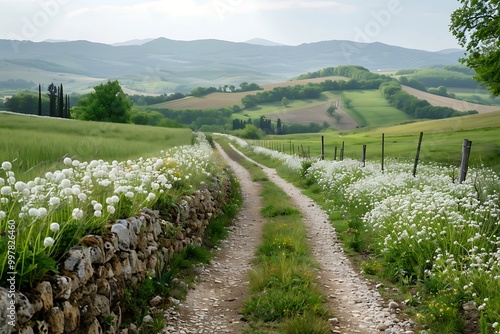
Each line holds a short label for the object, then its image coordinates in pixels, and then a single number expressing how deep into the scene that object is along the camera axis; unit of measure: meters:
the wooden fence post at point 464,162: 13.03
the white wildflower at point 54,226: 4.70
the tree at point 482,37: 23.25
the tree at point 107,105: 68.38
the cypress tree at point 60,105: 64.28
